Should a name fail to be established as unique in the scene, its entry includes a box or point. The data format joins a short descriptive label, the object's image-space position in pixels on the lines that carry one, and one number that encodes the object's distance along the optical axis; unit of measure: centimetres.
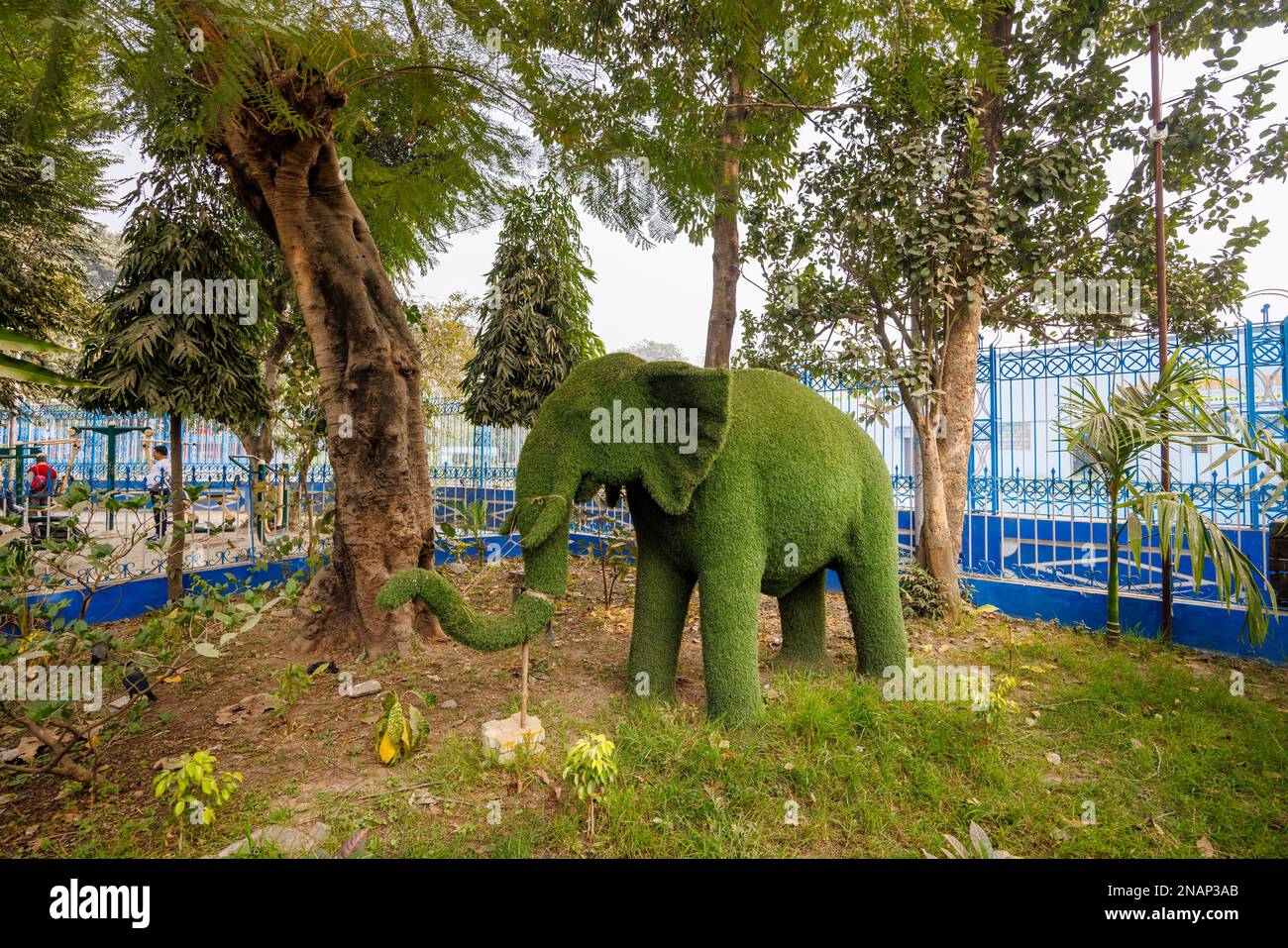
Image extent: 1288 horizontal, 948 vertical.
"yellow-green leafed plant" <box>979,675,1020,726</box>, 397
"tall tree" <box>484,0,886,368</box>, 319
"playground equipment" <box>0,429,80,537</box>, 671
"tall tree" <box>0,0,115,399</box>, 218
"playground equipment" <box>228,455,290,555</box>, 671
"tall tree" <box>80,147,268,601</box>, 682
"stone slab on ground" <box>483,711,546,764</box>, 358
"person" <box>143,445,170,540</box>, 844
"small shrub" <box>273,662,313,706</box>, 398
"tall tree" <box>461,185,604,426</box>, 1020
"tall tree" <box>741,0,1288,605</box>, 662
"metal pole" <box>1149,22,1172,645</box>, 588
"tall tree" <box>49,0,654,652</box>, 363
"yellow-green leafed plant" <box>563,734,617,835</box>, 297
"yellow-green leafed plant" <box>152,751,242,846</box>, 287
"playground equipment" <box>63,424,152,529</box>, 799
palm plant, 452
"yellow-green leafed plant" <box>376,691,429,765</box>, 359
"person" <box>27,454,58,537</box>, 858
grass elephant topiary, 358
